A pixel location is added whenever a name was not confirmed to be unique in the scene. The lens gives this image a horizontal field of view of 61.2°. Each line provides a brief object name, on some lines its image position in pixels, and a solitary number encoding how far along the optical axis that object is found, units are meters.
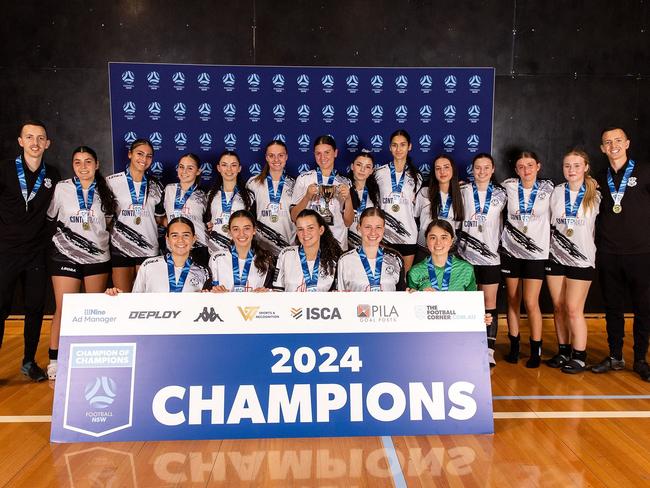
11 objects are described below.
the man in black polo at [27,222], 4.36
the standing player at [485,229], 4.82
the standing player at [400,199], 5.07
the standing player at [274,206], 5.04
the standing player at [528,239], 4.76
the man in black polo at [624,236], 4.50
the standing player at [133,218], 4.77
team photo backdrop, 5.94
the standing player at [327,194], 4.74
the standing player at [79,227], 4.48
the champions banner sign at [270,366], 3.15
